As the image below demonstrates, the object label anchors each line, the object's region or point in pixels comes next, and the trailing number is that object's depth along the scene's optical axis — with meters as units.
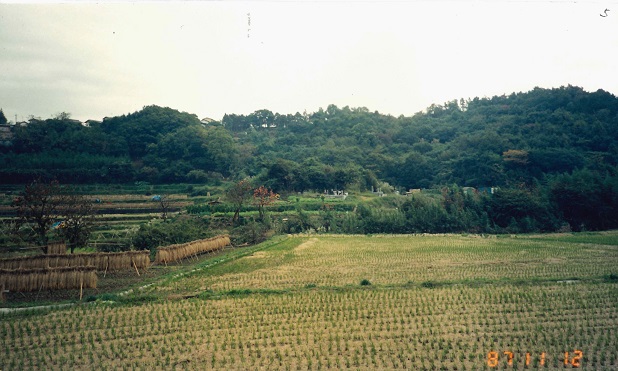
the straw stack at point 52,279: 16.23
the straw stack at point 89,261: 19.03
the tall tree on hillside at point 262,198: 41.22
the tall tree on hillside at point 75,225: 24.27
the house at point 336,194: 54.46
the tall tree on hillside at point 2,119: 70.34
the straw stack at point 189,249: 23.50
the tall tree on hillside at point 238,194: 40.03
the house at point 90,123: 67.06
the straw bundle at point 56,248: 22.67
